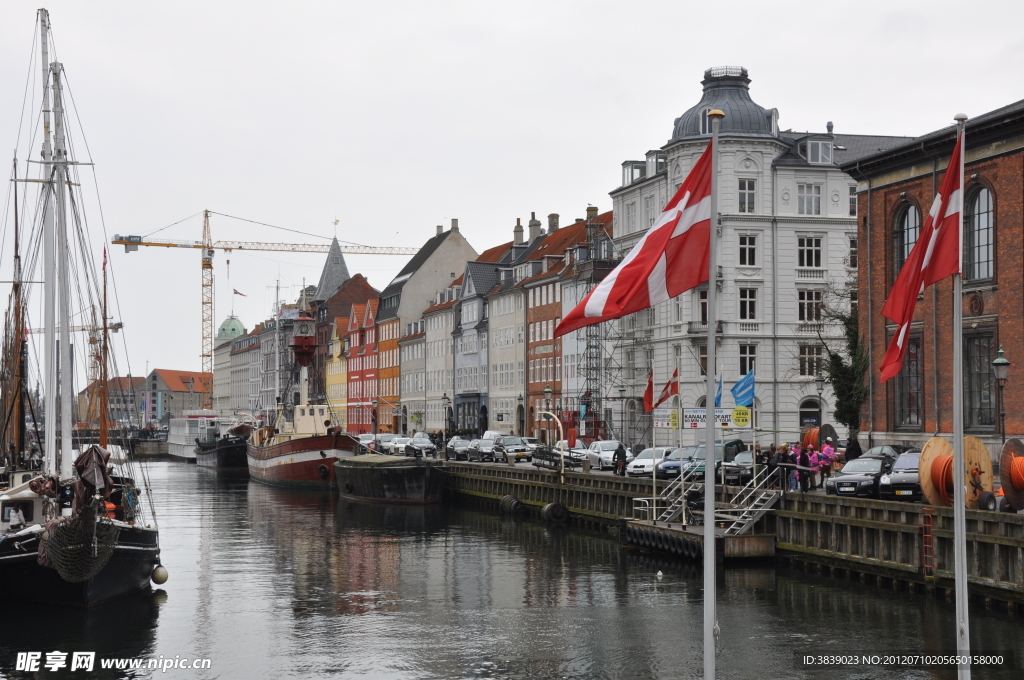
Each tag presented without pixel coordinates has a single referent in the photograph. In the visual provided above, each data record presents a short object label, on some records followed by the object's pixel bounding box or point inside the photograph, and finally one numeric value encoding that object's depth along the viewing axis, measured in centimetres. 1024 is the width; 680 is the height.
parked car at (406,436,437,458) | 7881
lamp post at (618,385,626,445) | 8081
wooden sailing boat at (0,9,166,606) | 2838
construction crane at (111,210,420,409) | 19675
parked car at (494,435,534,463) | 7069
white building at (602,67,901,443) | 7344
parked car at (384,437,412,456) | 8319
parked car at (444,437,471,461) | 7538
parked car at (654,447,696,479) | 5000
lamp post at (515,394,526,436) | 9762
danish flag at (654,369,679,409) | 3656
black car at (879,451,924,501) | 3497
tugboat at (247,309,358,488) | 8100
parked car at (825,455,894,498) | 3634
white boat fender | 3328
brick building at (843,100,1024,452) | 4578
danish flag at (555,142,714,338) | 1412
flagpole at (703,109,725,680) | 1365
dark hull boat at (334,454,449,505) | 6538
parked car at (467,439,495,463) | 7250
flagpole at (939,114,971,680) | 1407
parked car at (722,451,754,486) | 4372
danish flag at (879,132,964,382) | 1435
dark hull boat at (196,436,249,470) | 11131
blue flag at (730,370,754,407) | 3653
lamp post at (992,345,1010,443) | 3509
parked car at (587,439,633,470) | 6003
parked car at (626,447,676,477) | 5269
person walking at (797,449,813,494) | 3912
